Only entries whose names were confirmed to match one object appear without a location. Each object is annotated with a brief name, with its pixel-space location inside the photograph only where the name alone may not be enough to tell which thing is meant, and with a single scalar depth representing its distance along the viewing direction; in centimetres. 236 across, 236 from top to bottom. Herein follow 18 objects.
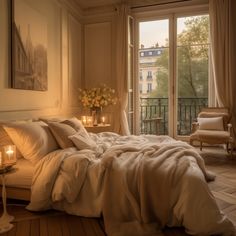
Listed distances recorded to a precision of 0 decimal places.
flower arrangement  486
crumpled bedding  201
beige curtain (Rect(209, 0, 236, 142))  488
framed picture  337
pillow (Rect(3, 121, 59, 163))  269
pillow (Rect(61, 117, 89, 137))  341
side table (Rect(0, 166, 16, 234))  218
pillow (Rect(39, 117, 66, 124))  334
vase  493
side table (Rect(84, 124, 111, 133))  475
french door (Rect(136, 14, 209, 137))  543
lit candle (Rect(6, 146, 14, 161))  237
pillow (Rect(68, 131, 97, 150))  291
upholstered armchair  429
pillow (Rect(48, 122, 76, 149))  296
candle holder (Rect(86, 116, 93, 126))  486
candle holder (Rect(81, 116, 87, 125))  486
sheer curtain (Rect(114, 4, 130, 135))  545
